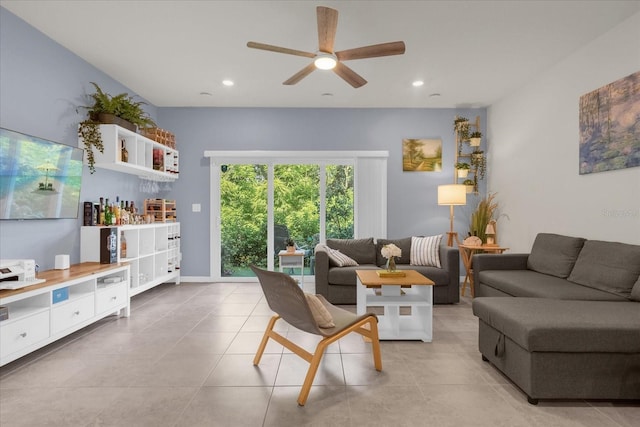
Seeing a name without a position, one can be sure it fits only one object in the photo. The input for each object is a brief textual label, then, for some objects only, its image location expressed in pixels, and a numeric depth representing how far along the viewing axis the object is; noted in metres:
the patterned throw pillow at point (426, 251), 4.71
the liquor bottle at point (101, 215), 4.05
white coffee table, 3.18
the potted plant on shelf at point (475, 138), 5.56
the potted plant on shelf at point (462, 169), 5.60
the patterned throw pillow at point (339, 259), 4.62
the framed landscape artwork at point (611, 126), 3.10
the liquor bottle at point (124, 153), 4.21
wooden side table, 4.71
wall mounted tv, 2.87
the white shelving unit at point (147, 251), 3.88
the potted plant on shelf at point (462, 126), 5.64
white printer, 2.59
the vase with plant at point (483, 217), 5.39
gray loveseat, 4.44
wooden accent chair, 2.15
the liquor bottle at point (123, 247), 4.36
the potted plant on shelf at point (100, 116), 3.88
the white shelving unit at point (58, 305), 2.49
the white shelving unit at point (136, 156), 3.97
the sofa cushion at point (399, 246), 5.02
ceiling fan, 2.55
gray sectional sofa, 2.04
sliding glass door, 5.85
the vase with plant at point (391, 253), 3.51
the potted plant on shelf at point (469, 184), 5.66
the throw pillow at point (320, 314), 2.36
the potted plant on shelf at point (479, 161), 5.68
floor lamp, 5.00
